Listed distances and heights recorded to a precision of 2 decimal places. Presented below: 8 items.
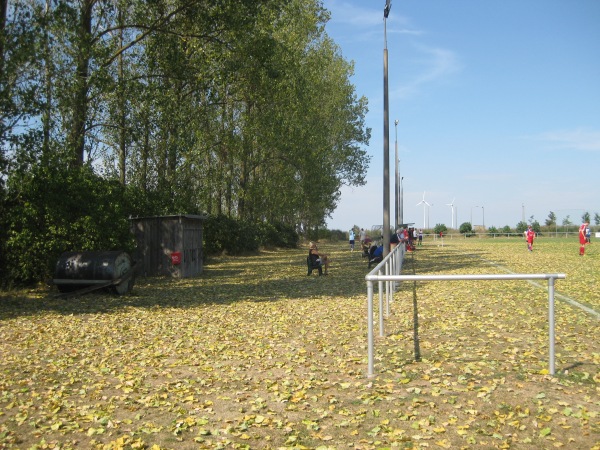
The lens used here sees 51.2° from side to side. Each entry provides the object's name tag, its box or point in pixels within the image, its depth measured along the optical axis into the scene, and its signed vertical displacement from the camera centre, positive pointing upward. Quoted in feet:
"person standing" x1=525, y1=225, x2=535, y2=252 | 131.44 -0.23
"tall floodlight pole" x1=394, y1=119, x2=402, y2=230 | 110.26 +7.54
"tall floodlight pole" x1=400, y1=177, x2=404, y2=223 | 204.60 +12.81
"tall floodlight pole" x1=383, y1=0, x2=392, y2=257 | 59.06 +8.42
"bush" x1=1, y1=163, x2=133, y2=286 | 56.90 +1.55
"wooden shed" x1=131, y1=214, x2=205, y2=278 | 75.87 -0.80
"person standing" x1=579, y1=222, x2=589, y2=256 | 109.70 -0.06
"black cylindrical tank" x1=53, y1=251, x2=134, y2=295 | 53.16 -2.75
